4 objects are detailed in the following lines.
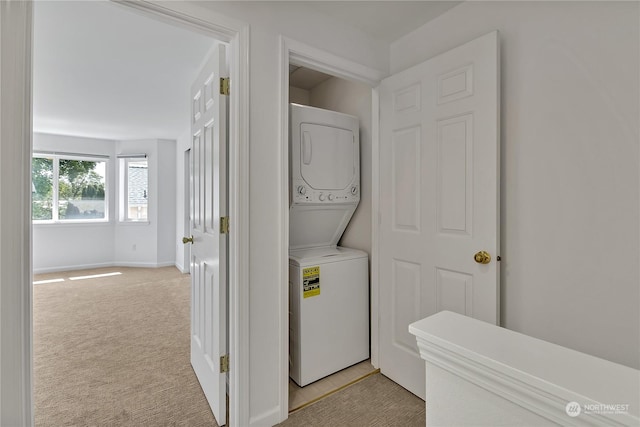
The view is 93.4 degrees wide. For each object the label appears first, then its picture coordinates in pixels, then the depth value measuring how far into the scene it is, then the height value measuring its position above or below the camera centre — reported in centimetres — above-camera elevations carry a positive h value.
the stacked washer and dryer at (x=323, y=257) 202 -32
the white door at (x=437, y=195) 155 +10
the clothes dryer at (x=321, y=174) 208 +29
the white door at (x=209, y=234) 162 -13
